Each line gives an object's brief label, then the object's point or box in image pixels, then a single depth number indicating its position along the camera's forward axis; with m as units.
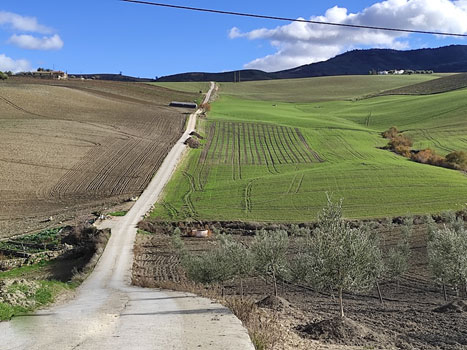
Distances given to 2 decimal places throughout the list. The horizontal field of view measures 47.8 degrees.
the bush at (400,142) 101.28
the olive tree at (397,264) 39.06
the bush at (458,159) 85.78
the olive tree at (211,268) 34.06
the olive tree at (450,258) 33.31
